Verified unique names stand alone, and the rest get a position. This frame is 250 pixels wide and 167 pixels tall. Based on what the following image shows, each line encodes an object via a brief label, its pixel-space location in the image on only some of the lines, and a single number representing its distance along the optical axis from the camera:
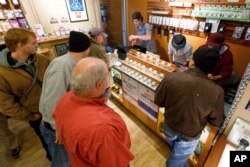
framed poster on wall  3.81
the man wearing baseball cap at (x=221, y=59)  2.05
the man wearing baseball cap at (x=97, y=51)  1.66
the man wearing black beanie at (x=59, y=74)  1.25
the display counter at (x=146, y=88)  1.76
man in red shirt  0.75
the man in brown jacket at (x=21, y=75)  1.44
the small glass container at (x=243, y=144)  1.25
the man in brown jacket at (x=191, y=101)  1.19
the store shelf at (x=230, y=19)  2.28
